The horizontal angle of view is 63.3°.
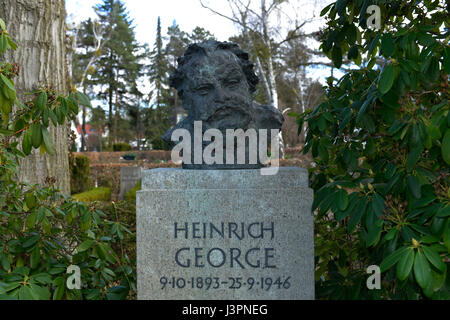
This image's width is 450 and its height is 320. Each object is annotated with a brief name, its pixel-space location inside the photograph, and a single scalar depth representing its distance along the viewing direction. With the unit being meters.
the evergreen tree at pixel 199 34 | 30.19
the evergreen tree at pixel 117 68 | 30.80
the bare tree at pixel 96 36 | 16.39
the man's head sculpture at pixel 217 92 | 2.72
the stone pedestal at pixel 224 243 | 2.41
